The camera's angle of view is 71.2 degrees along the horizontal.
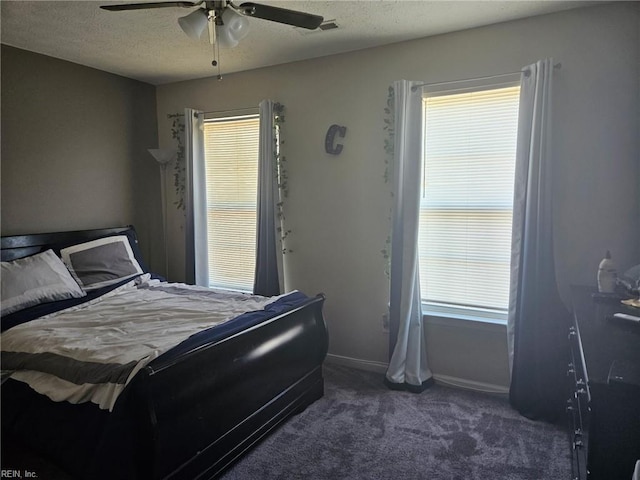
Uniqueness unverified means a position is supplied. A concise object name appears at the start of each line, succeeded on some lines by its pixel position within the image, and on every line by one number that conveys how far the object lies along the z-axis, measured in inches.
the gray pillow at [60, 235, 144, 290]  129.6
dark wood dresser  50.3
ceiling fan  77.9
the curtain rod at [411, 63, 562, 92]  108.3
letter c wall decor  136.4
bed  70.4
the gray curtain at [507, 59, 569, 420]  105.8
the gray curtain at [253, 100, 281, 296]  145.3
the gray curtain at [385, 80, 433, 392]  122.6
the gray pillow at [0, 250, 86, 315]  108.8
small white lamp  162.6
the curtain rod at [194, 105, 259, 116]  151.1
